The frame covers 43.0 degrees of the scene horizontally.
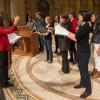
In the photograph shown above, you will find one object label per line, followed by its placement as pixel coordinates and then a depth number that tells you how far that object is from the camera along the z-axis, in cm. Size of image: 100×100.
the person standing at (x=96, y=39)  316
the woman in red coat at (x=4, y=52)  286
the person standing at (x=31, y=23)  664
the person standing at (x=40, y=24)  631
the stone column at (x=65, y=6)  1650
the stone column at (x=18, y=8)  902
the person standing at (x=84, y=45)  235
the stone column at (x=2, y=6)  1022
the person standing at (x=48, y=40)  459
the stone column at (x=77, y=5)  1795
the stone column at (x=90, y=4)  1972
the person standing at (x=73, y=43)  469
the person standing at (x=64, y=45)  356
